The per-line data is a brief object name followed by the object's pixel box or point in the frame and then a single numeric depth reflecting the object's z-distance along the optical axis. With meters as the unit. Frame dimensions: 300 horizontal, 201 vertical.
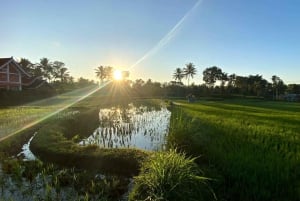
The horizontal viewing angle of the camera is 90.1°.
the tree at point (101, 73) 50.78
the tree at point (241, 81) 47.85
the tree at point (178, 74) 51.43
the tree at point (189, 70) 51.00
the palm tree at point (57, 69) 44.70
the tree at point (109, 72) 50.59
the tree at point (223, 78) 48.67
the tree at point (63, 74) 45.67
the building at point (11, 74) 19.24
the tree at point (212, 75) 48.85
